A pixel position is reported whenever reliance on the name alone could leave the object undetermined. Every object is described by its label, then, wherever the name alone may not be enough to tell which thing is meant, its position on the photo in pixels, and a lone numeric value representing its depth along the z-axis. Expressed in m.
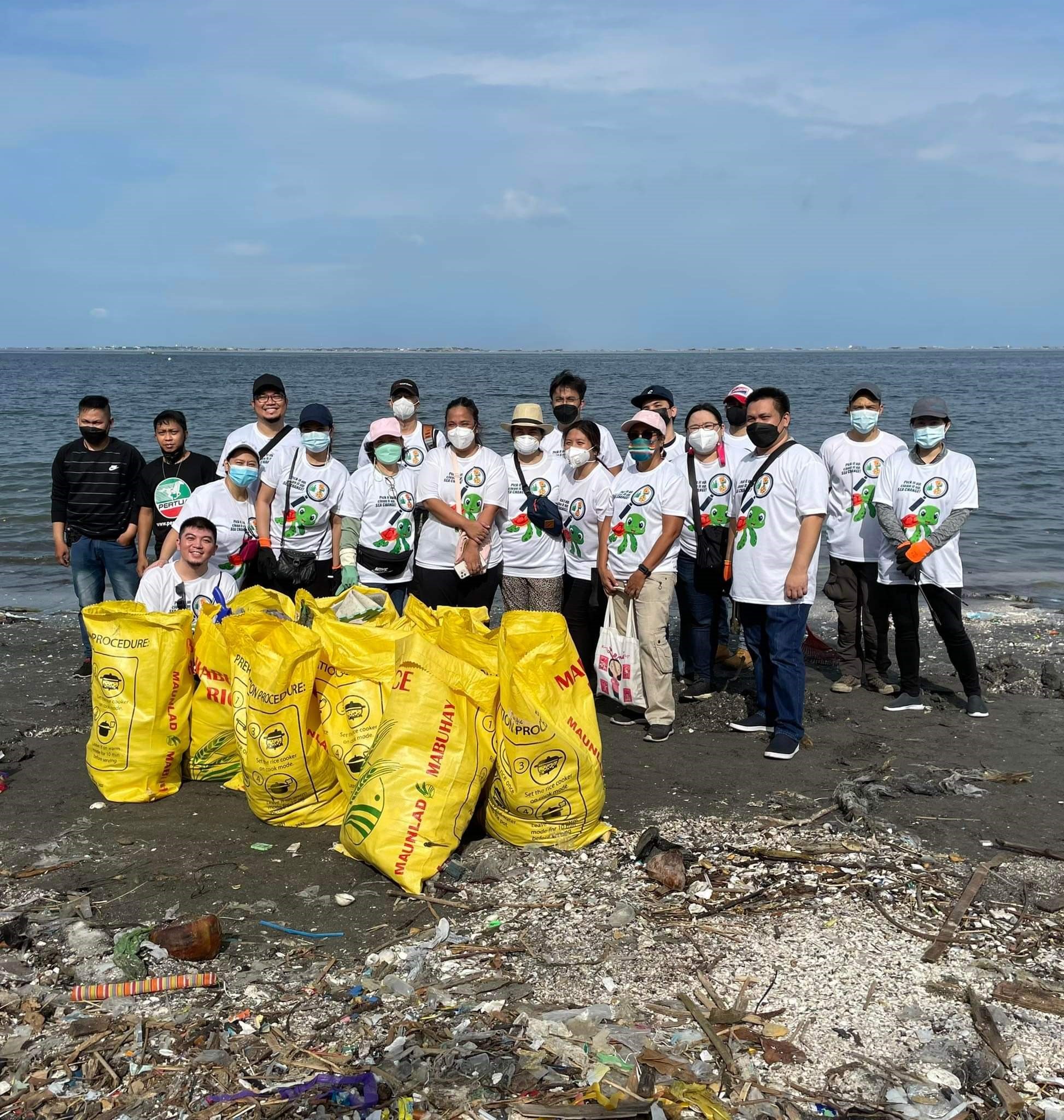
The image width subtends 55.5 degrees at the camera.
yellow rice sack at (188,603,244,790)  4.77
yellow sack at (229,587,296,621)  4.80
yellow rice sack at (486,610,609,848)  4.01
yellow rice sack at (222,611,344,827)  4.32
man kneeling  5.10
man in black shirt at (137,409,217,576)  6.00
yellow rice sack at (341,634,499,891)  3.93
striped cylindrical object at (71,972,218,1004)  3.23
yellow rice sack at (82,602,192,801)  4.62
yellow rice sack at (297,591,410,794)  4.41
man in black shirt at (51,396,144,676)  6.75
